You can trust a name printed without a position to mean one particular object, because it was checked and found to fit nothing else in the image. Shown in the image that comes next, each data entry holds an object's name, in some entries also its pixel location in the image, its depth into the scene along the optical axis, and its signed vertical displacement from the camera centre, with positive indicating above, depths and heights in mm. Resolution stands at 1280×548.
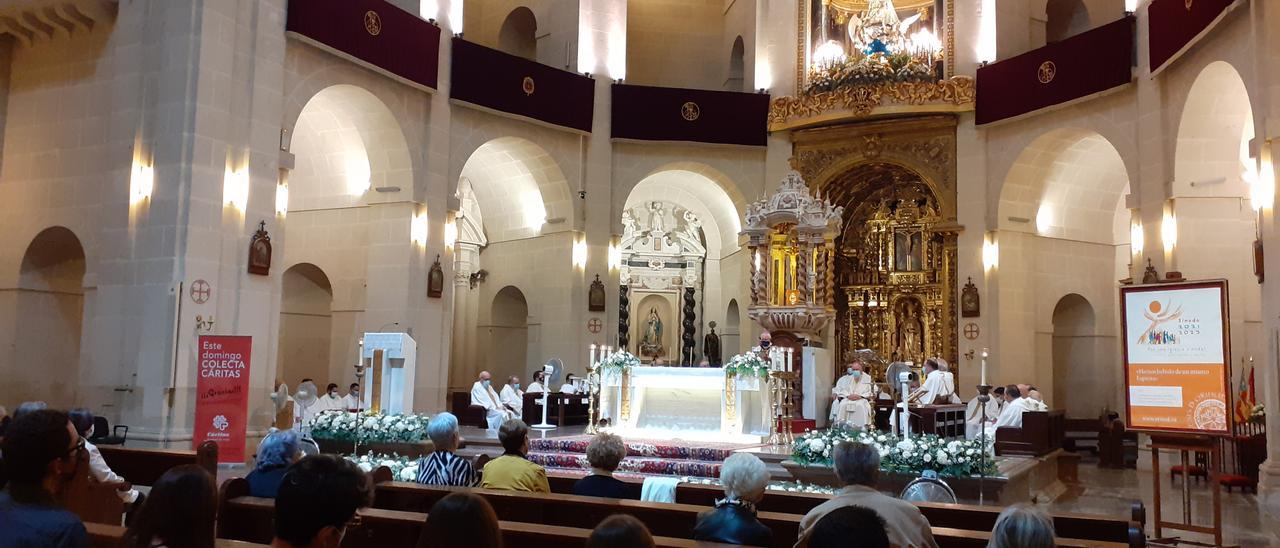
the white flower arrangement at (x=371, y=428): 13359 -983
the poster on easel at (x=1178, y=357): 7699 +157
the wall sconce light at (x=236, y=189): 14594 +2416
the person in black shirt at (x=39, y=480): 3000 -432
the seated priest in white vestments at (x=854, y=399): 15641 -497
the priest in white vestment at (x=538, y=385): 18766 -481
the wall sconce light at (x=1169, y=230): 15633 +2326
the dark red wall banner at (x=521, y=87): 19172 +5498
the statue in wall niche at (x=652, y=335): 25927 +737
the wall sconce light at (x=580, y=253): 21375 +2330
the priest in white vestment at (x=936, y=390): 16672 -329
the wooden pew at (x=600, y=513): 5246 -804
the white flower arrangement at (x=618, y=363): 15883 -14
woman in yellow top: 5926 -661
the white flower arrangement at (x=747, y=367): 15062 -18
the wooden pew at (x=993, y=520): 5453 -823
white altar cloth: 15320 -664
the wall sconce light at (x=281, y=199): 15680 +2433
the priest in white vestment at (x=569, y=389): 19678 -558
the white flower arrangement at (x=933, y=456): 10617 -919
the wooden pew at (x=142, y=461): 6895 -797
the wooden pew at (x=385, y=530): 4391 -805
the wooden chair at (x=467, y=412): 17672 -992
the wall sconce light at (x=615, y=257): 21750 +2304
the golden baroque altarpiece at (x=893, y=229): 20766 +3158
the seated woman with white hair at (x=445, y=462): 6219 -659
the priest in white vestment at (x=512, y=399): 17859 -716
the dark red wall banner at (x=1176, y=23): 13812 +5195
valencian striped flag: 13812 -336
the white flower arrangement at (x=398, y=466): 8125 -975
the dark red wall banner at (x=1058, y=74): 17156 +5539
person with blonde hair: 5848 -652
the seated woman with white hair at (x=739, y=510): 4484 -671
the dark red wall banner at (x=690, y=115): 21719 +5484
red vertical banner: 12391 -556
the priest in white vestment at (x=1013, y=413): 15820 -643
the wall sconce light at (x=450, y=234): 19000 +2368
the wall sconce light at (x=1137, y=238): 16328 +2286
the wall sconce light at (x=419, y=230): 18266 +2343
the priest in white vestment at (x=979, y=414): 16234 -715
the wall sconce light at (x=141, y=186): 14180 +2334
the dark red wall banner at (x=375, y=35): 15906 +5453
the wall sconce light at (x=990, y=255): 20000 +2356
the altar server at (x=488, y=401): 16703 -730
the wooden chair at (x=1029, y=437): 14984 -984
